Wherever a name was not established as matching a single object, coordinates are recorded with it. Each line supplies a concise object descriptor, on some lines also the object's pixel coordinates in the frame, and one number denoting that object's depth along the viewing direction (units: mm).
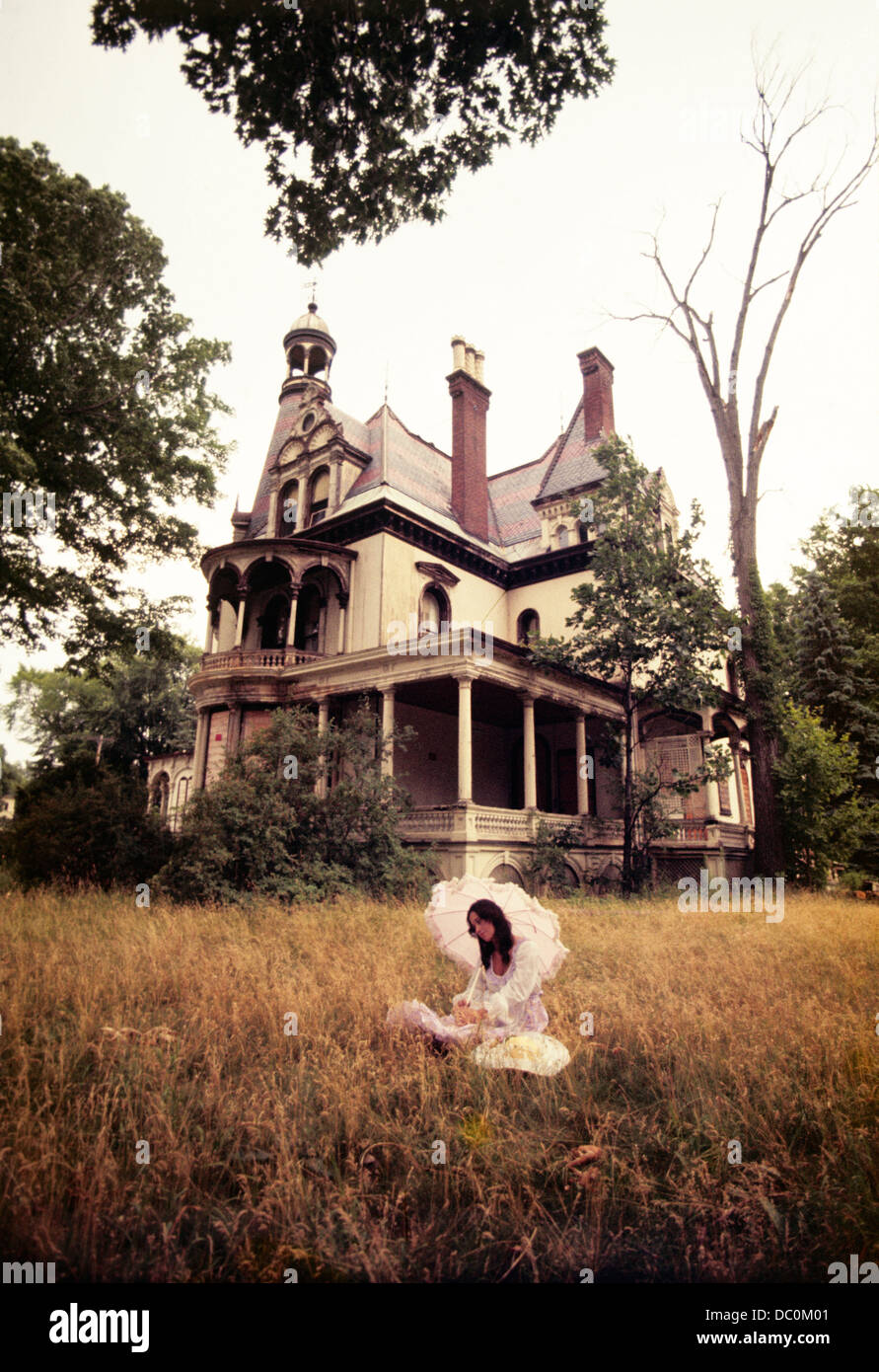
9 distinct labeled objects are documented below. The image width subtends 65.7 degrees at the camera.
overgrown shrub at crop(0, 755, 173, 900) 13633
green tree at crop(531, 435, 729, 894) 16656
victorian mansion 17094
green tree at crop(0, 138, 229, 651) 12531
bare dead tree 17078
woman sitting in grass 4266
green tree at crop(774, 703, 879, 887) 17812
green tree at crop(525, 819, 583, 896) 15930
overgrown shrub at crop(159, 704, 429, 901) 11586
